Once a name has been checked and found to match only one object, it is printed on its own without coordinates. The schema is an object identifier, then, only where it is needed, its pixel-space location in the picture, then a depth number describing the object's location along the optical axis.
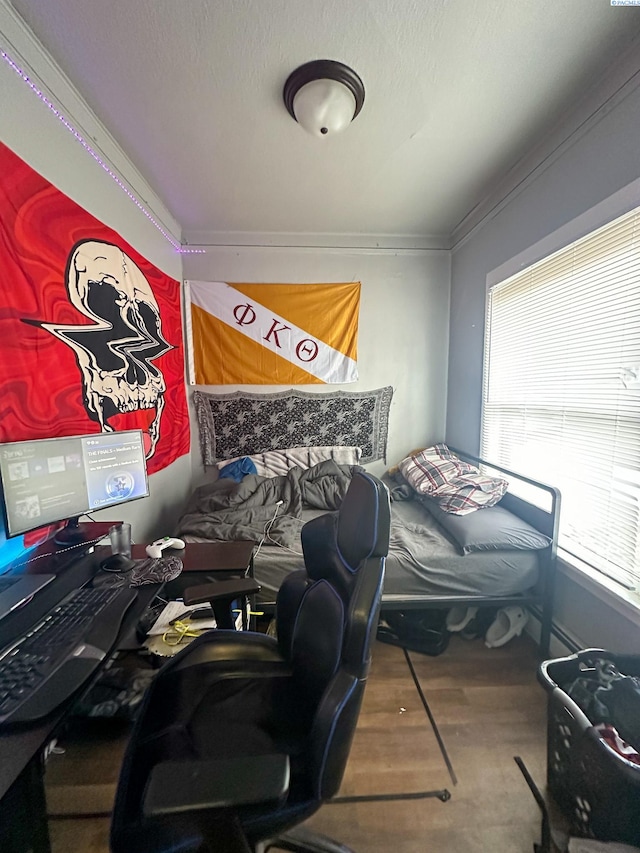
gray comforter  2.04
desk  0.62
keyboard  0.72
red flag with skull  1.28
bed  1.82
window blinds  1.47
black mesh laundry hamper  0.93
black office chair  0.63
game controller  1.46
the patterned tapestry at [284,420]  3.08
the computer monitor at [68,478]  1.15
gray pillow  1.82
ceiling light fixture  1.44
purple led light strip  1.30
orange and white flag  3.01
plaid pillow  2.17
